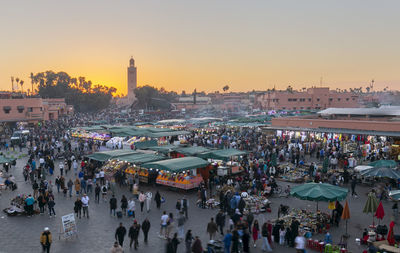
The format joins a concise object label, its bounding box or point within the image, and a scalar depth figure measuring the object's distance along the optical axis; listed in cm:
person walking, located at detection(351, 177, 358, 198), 1700
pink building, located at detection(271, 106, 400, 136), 2858
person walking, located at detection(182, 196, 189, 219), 1384
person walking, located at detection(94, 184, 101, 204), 1625
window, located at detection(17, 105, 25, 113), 5378
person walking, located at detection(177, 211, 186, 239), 1180
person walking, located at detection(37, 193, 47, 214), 1456
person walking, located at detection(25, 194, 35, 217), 1422
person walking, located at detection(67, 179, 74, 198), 1708
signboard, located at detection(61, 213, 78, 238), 1180
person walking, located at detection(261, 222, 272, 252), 1081
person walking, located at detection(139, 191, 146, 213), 1473
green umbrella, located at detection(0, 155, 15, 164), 1906
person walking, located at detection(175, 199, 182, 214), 1394
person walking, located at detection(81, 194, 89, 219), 1408
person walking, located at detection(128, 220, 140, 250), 1102
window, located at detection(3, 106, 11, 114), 5175
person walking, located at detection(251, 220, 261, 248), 1136
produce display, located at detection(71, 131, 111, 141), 3541
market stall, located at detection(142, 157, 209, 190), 1781
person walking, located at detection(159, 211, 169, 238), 1199
